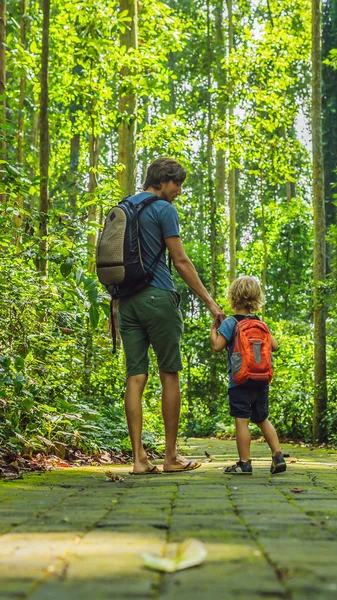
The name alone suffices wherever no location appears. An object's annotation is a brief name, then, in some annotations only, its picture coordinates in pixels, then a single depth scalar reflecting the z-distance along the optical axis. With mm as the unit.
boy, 6098
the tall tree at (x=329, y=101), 32625
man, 5938
